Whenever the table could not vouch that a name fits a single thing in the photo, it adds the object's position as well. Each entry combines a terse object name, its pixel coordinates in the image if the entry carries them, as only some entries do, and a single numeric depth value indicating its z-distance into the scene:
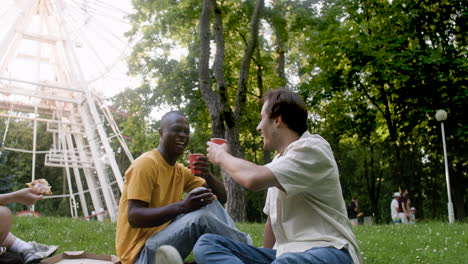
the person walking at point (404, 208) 15.19
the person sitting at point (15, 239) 3.37
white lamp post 12.98
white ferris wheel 18.52
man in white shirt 2.18
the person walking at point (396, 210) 15.27
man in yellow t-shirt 2.92
